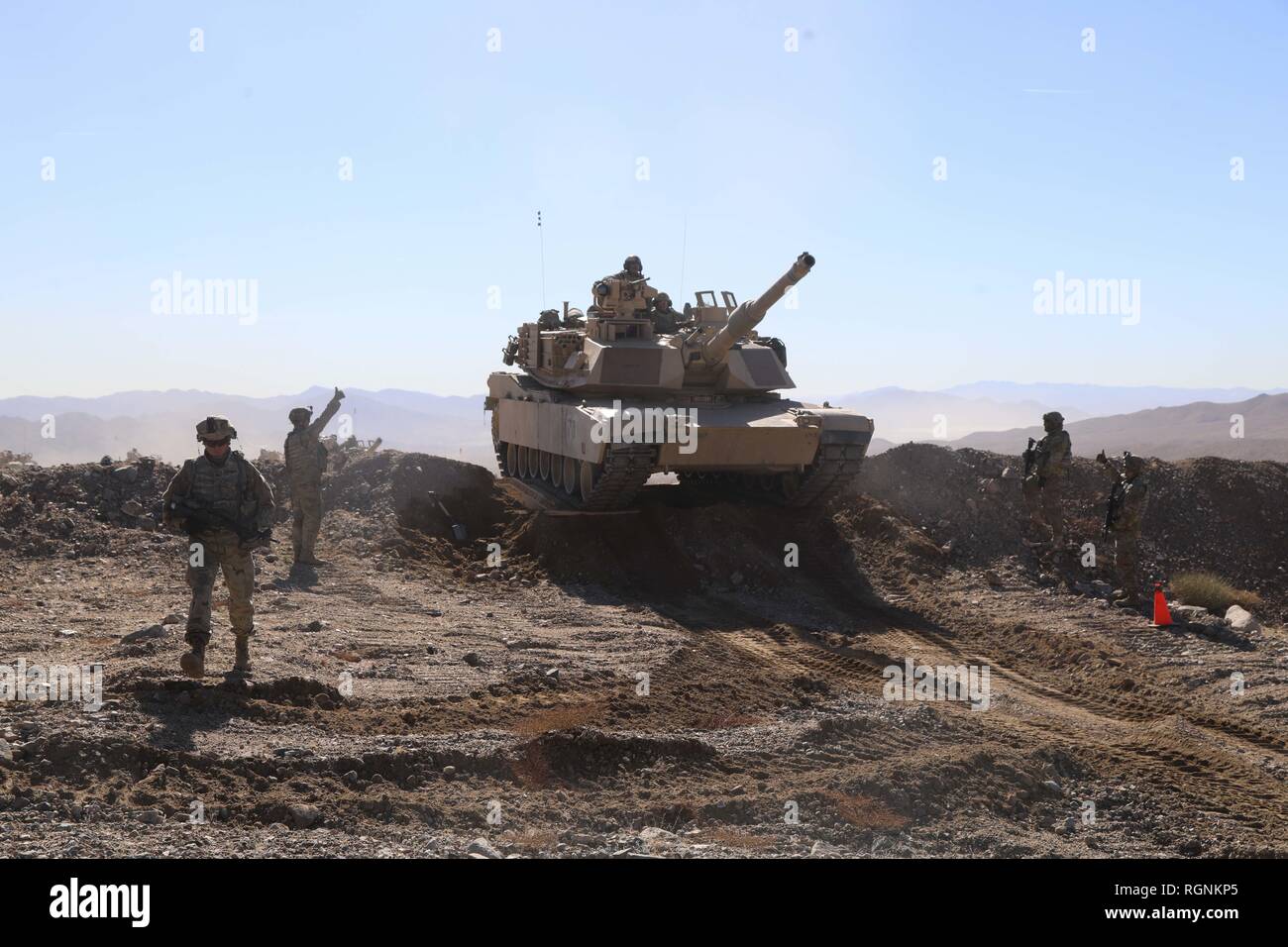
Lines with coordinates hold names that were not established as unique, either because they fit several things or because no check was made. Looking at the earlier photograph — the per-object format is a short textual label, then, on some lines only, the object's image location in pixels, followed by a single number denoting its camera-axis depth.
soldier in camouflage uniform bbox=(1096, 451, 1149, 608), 13.62
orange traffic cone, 12.93
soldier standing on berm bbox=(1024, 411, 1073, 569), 15.31
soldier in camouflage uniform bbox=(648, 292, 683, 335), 18.50
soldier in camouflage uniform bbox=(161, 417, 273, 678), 8.84
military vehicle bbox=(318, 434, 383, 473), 19.48
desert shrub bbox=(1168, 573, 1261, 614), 14.10
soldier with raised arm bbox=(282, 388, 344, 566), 14.63
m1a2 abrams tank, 15.24
